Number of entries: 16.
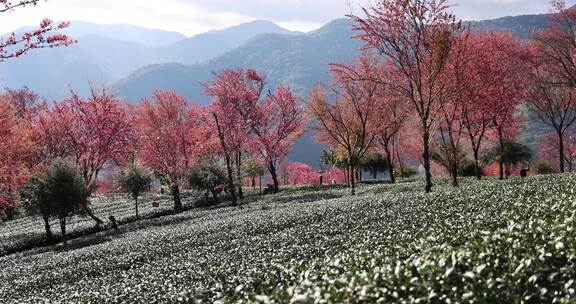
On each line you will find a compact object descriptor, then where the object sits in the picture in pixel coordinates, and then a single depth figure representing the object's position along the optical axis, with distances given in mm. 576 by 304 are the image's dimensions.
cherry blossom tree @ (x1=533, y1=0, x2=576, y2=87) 42062
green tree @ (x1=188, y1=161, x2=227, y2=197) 47594
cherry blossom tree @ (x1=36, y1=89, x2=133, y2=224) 44062
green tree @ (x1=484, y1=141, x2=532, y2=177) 54375
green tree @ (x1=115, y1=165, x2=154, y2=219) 42344
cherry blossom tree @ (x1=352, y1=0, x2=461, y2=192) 26328
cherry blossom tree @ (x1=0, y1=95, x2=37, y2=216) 31683
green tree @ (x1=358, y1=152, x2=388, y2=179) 68188
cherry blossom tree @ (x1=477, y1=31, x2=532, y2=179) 34156
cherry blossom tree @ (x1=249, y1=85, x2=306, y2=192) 52906
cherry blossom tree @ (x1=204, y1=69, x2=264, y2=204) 49781
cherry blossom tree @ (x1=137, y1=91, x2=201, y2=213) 50125
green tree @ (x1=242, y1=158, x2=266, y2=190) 56188
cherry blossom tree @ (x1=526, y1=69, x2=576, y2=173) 43125
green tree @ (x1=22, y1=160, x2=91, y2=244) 33031
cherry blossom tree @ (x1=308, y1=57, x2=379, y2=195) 37881
